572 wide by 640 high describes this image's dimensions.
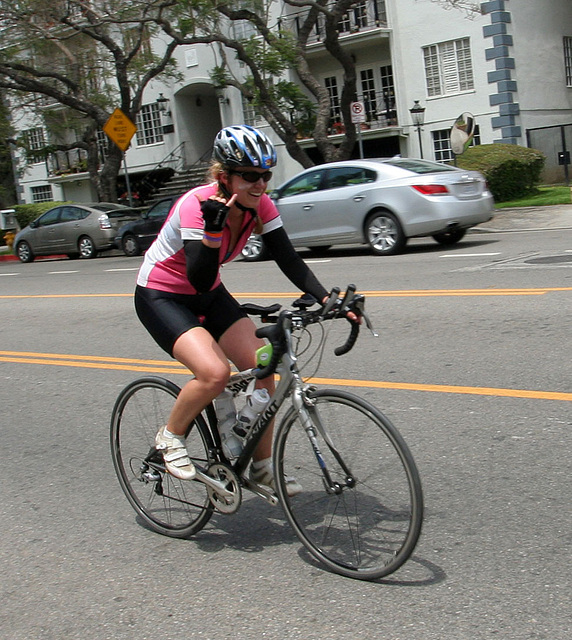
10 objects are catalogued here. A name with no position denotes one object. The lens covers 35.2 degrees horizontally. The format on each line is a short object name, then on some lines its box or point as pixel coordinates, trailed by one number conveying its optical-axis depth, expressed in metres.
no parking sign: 20.50
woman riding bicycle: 3.65
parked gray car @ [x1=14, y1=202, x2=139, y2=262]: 24.02
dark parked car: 22.19
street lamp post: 28.75
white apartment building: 28.23
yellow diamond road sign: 24.81
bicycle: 3.46
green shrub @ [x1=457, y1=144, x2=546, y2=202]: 22.20
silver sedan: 14.67
